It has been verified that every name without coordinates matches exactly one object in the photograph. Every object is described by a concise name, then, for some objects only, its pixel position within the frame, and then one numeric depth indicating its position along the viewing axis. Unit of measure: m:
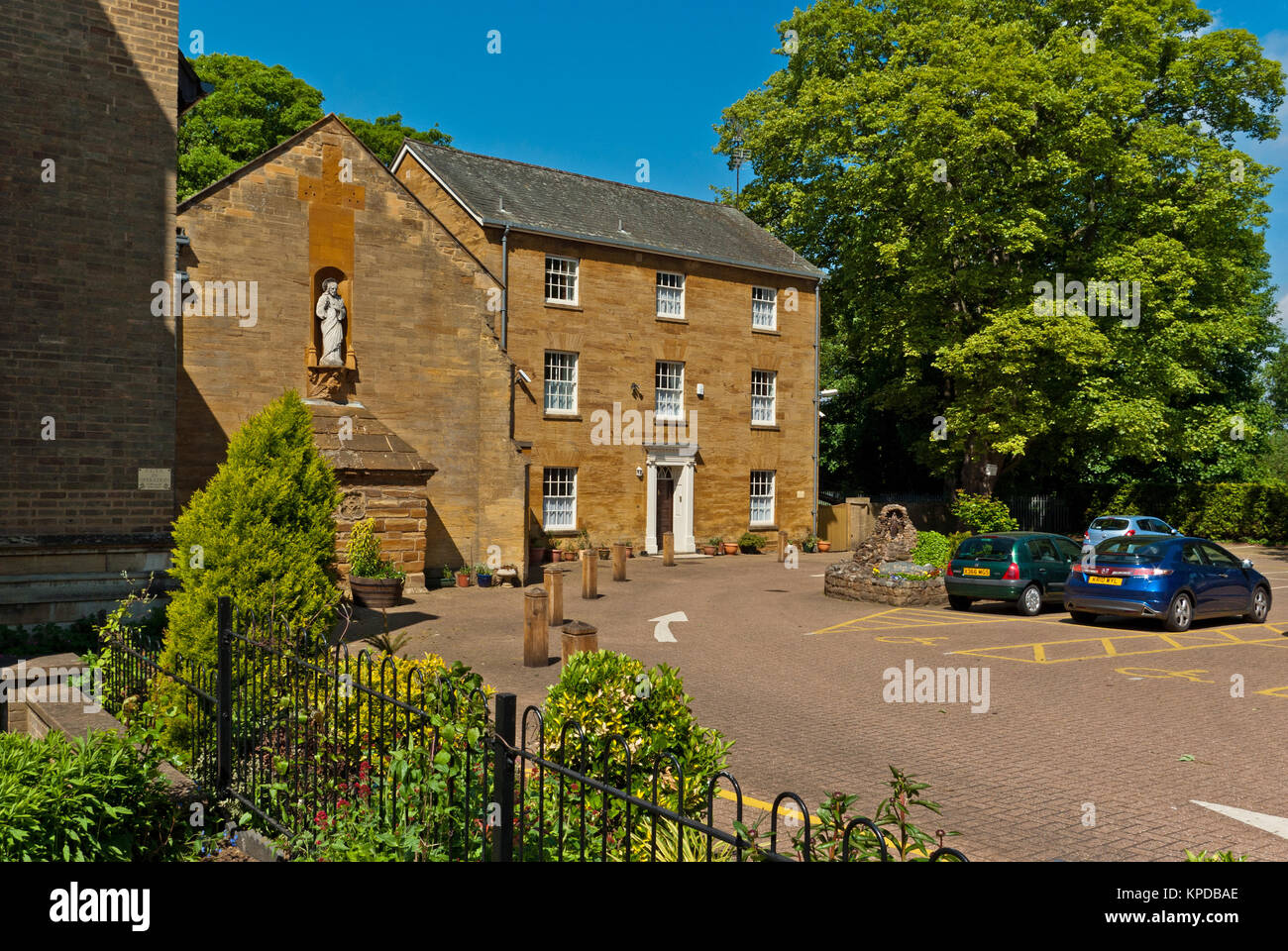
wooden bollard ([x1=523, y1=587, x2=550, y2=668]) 13.08
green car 18.64
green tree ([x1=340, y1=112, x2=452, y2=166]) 39.88
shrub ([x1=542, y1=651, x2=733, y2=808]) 6.08
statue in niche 22.41
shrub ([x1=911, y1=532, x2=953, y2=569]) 21.62
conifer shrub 10.00
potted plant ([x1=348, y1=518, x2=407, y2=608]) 19.73
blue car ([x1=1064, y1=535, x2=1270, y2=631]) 16.05
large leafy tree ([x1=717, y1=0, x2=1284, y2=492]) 30.16
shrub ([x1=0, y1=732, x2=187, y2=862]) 4.79
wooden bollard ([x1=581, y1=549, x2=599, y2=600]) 21.06
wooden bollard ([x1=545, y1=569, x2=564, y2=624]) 16.88
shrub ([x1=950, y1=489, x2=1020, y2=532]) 30.92
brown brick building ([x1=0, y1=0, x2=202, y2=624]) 13.59
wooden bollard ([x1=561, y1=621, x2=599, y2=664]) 11.34
